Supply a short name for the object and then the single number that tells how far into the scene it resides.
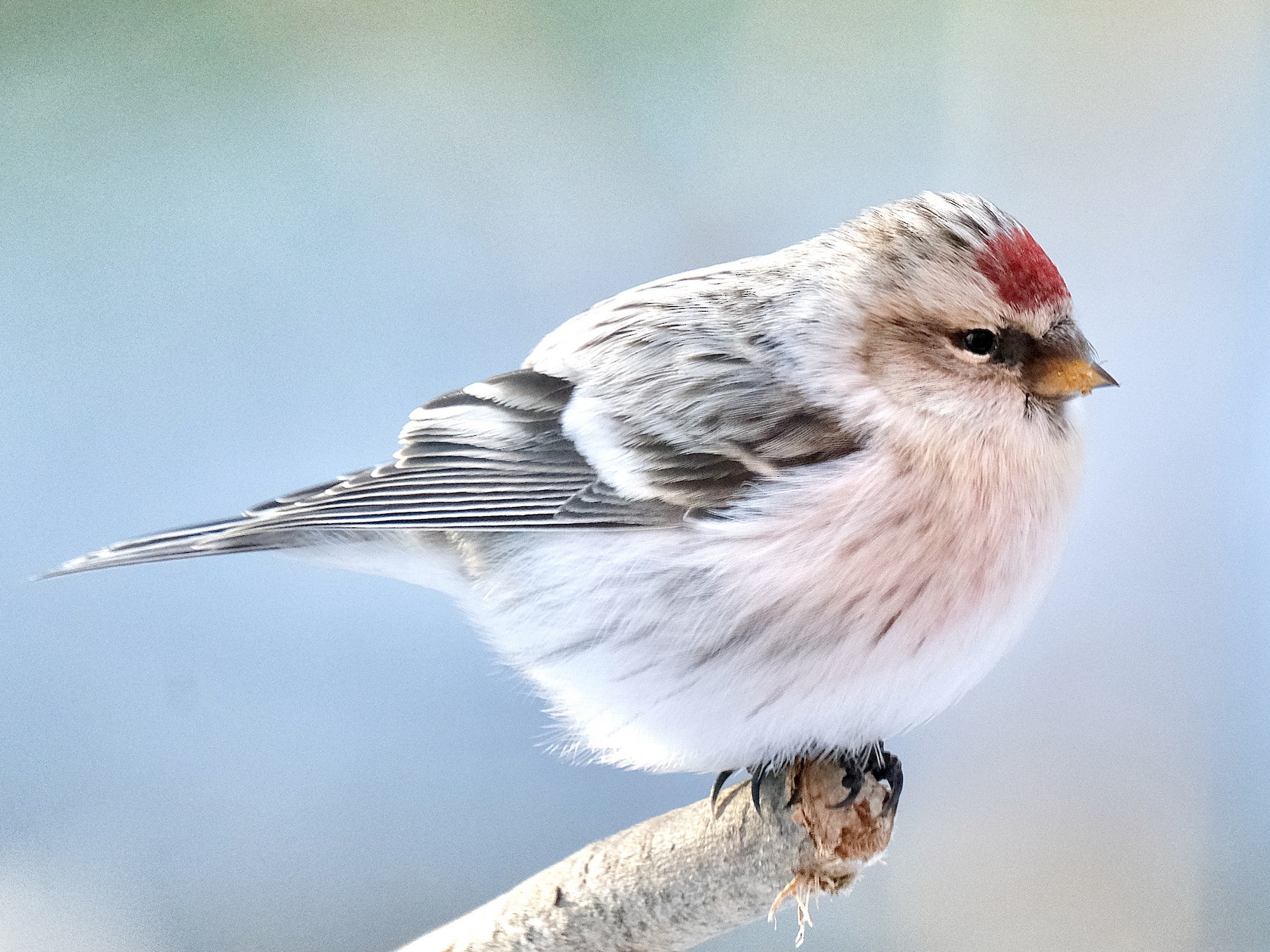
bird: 2.51
